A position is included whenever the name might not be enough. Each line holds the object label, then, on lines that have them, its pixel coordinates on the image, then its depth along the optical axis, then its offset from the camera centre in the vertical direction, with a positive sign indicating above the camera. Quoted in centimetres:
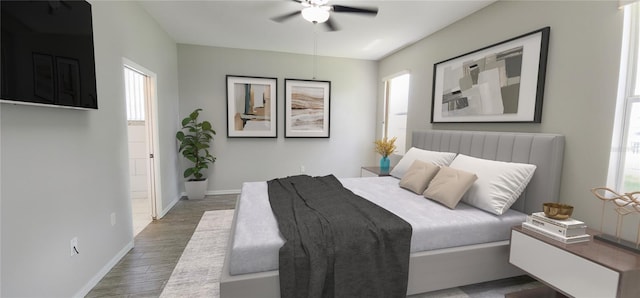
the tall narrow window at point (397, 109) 434 +40
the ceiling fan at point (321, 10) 235 +115
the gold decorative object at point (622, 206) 153 -44
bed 153 -76
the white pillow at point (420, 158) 295 -32
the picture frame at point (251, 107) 458 +38
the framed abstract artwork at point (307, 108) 482 +39
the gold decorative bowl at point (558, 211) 171 -51
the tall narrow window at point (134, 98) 404 +43
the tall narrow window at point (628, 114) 173 +16
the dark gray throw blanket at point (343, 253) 153 -77
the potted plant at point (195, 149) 418 -39
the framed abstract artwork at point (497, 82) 231 +54
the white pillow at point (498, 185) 212 -44
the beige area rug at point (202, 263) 198 -126
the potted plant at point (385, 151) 401 -32
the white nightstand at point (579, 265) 132 -75
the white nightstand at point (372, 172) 397 -66
